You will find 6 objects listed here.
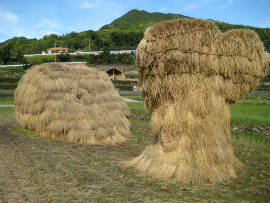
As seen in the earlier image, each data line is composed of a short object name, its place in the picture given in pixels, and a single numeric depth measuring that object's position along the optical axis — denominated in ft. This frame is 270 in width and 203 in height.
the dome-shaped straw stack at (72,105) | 30.45
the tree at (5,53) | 265.95
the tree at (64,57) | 231.30
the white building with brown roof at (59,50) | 344.08
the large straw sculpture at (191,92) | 17.04
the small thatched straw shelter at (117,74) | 171.42
